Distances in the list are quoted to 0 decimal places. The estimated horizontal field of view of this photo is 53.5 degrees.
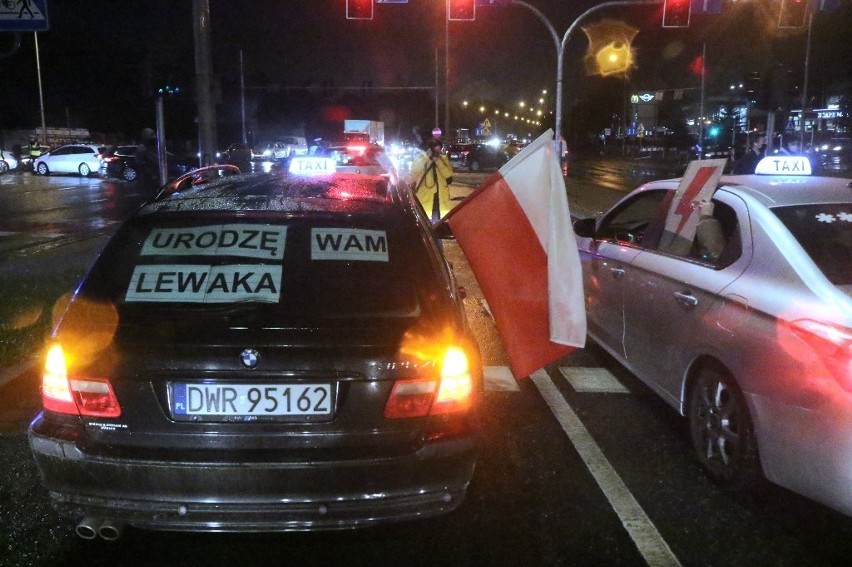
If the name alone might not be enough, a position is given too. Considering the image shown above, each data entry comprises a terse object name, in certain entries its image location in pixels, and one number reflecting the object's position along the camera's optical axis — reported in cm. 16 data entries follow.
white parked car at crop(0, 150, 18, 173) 4138
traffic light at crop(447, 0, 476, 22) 1744
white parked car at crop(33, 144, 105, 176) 3806
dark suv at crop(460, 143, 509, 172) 4494
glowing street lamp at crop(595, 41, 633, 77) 2430
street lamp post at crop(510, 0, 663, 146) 1880
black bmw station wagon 303
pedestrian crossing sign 836
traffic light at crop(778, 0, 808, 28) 1667
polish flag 411
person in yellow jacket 1114
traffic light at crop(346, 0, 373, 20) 1755
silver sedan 347
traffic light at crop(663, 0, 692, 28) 1766
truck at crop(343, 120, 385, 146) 5016
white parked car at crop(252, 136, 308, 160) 4879
